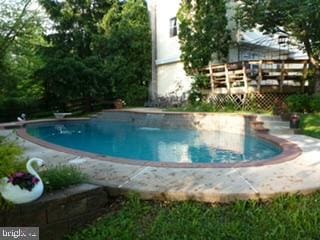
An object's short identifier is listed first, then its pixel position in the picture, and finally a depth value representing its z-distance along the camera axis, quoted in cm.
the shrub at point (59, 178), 278
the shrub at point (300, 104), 857
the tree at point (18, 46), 1139
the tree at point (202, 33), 1155
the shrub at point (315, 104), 828
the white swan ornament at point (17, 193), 242
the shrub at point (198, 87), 1184
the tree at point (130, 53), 1465
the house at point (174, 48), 1206
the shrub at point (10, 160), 259
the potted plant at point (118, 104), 1355
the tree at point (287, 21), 873
